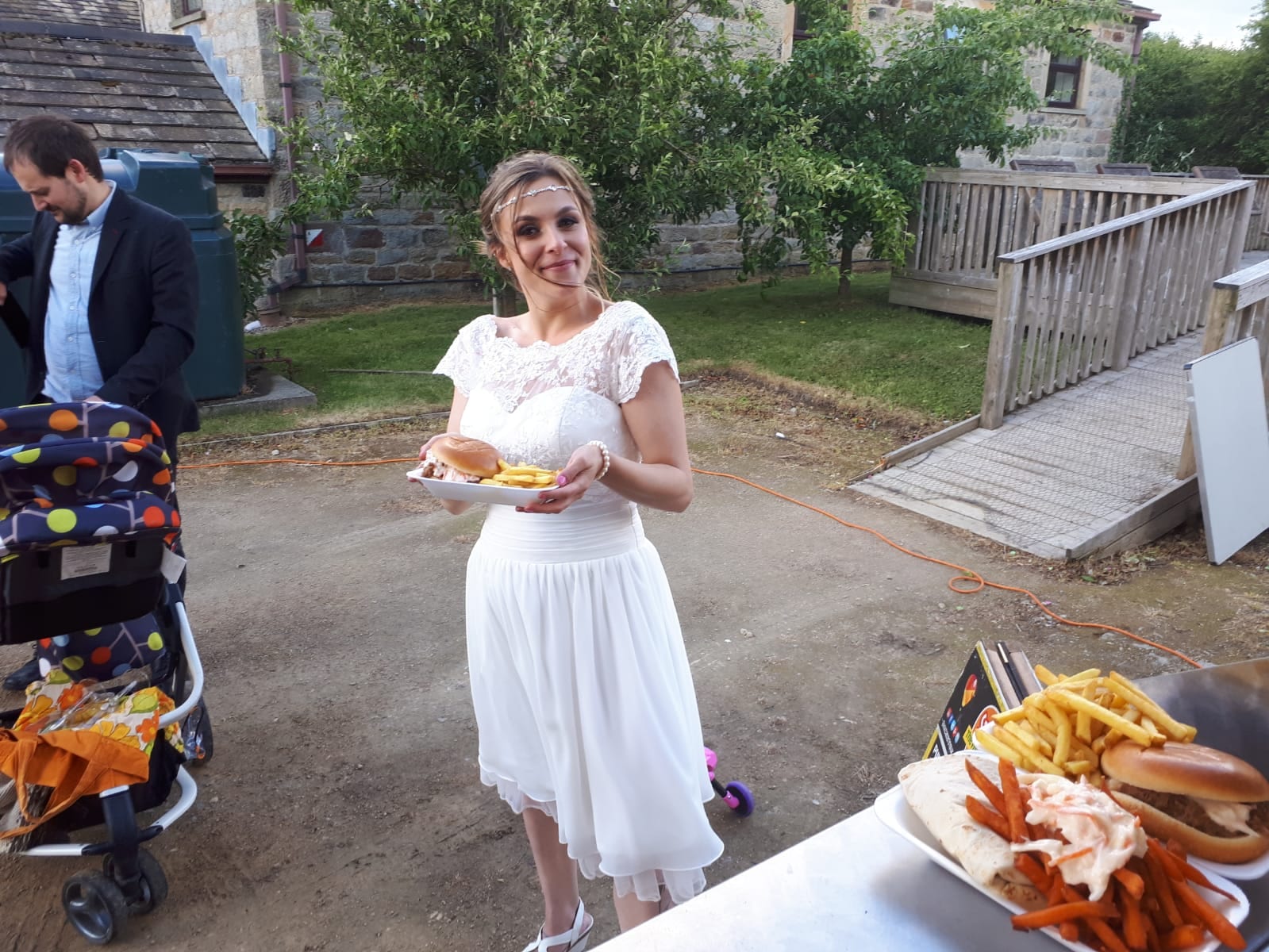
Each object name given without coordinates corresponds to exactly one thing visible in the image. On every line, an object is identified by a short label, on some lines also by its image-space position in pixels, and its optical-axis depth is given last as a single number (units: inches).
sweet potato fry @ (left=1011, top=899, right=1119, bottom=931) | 46.4
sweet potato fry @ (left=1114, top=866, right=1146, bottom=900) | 46.4
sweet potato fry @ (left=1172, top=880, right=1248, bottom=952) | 47.0
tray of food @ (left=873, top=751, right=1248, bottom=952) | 46.9
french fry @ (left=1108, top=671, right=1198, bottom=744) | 56.3
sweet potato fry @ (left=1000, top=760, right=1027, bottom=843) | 50.6
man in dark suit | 139.6
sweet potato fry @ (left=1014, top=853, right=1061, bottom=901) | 48.8
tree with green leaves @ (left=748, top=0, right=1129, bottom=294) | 407.5
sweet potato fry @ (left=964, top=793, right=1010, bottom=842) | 51.6
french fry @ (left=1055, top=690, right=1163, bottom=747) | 54.2
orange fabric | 103.8
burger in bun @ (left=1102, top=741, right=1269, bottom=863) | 51.5
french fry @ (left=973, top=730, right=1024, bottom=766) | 57.0
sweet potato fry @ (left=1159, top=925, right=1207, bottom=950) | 47.2
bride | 83.7
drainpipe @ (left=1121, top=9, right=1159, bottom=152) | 698.8
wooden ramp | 216.4
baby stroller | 103.6
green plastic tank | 267.3
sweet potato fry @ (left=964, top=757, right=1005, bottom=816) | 53.0
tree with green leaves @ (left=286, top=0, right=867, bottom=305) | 324.8
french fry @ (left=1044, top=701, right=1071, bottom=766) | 55.6
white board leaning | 201.0
